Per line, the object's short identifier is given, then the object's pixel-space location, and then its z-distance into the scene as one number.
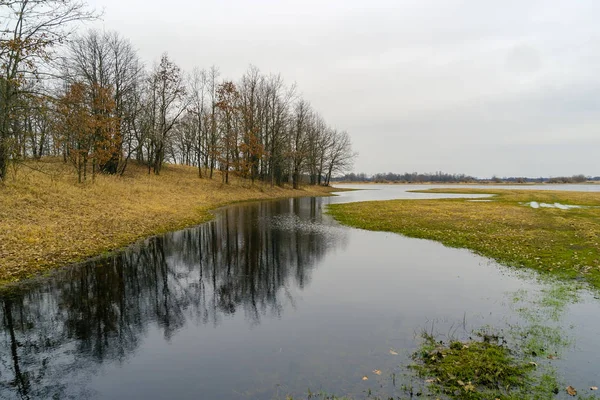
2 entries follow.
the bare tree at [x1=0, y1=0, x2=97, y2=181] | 14.63
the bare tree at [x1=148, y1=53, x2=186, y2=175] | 43.62
